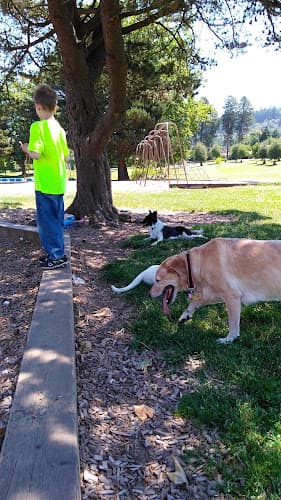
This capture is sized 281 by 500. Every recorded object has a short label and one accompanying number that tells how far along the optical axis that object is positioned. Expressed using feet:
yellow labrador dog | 11.05
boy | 14.79
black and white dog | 22.94
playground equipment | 69.97
